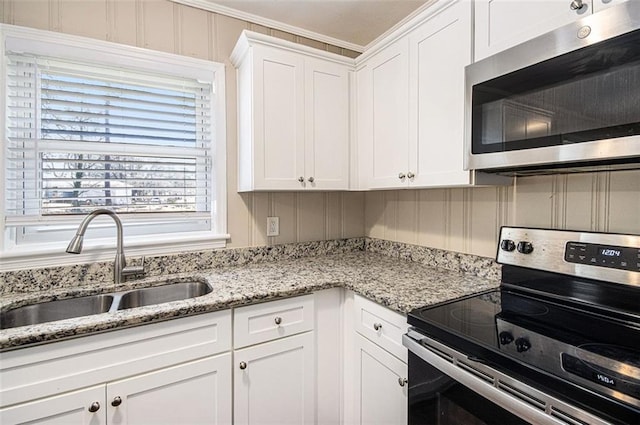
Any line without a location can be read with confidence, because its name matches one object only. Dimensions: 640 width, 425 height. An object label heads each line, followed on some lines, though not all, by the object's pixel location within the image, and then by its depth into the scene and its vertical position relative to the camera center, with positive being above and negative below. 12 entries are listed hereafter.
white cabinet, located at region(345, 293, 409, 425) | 1.25 -0.67
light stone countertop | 1.07 -0.35
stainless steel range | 0.70 -0.37
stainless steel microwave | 0.84 +0.33
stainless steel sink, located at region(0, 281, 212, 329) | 1.29 -0.43
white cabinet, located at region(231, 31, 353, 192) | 1.67 +0.51
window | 1.47 +0.33
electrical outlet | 2.01 -0.11
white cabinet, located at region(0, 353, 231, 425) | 1.04 -0.69
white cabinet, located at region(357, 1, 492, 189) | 1.33 +0.51
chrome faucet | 1.48 -0.26
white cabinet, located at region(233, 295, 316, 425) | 1.36 -0.69
